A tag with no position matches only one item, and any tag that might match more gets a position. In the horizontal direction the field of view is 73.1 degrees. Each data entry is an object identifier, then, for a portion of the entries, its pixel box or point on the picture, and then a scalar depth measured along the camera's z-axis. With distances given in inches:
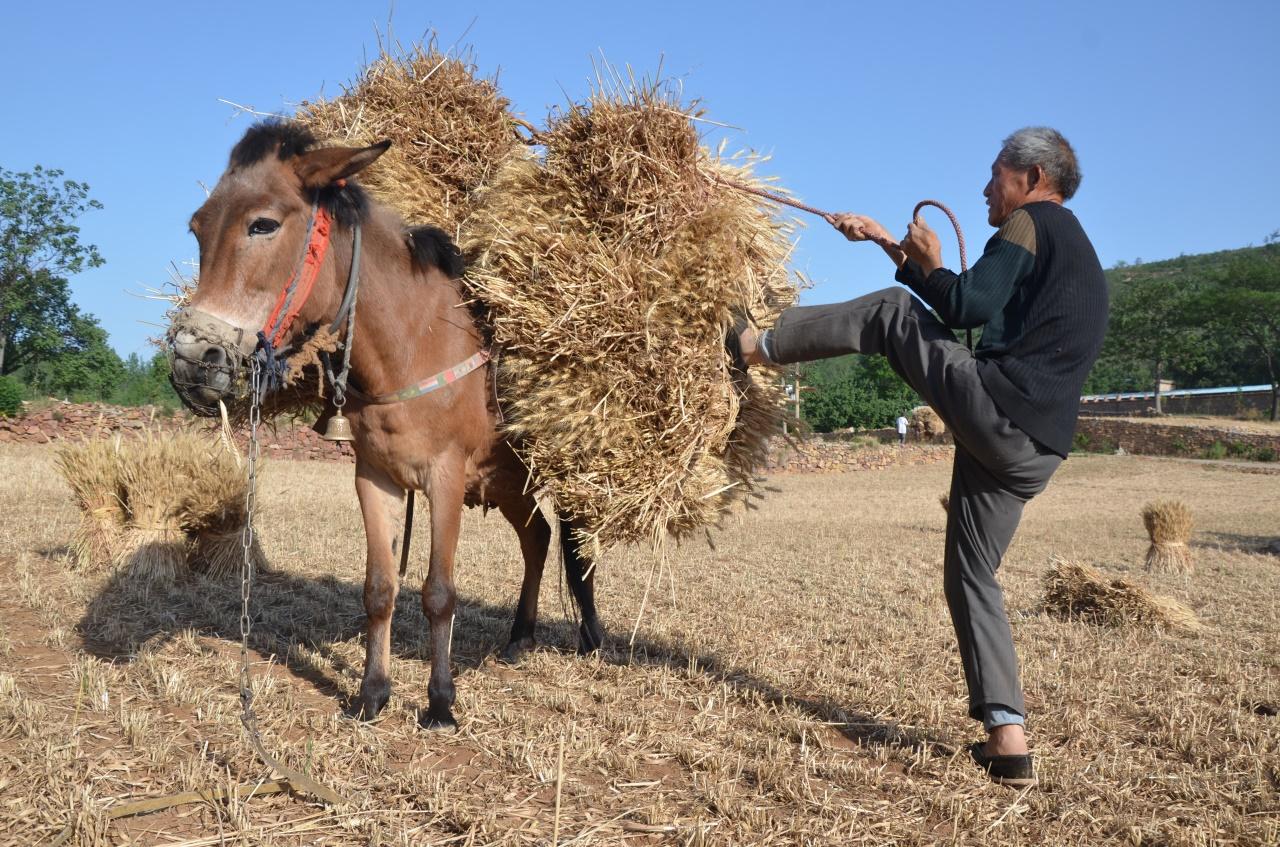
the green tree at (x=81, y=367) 1616.6
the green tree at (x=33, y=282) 1605.6
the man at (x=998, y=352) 132.5
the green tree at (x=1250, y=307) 2021.4
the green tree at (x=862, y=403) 1791.3
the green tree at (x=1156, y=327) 2134.6
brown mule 133.8
